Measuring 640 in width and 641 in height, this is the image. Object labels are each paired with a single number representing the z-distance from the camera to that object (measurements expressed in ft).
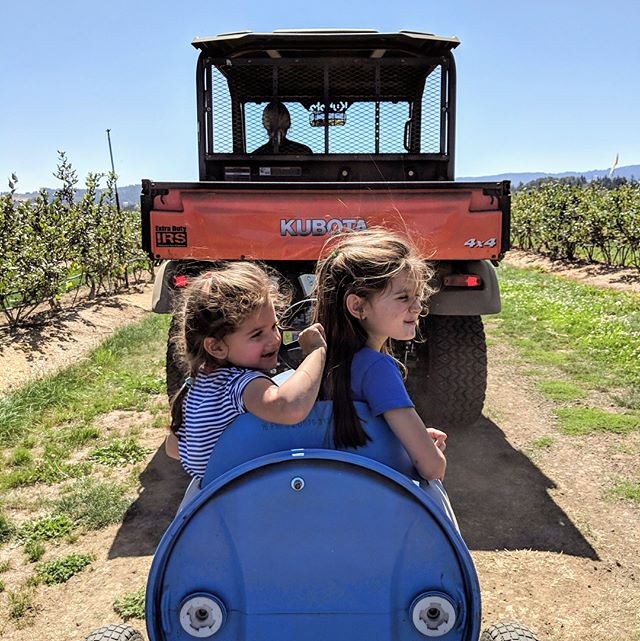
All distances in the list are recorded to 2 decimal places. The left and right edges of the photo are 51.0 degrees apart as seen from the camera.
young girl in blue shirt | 5.27
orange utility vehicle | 11.87
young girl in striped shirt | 5.47
